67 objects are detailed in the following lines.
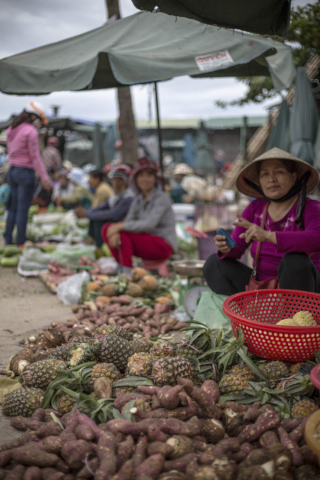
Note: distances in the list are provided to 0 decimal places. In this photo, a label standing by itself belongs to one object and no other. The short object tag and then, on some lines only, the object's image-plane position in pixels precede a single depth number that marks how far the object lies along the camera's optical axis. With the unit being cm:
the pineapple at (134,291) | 420
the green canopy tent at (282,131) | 557
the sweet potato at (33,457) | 158
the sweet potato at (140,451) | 155
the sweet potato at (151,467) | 148
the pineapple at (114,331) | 251
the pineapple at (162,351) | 223
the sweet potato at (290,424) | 176
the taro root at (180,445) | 158
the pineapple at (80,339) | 248
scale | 360
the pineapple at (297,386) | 193
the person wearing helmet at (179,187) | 1036
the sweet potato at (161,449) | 157
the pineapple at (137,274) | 447
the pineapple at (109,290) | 419
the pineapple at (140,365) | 208
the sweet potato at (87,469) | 153
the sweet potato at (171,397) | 177
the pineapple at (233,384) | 201
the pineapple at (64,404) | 200
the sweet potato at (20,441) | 167
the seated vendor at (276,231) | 265
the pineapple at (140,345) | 231
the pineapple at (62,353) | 234
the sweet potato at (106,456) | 146
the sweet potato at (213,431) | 172
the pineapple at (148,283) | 431
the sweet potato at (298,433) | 168
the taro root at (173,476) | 144
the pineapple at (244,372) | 210
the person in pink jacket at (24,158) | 645
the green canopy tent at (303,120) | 501
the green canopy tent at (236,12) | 222
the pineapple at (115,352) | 223
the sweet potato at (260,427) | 172
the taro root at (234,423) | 179
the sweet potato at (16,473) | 151
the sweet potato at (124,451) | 156
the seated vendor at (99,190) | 657
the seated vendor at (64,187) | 1073
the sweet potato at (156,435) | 164
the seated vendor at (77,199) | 1024
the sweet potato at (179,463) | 153
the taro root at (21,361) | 239
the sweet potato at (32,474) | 151
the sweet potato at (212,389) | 194
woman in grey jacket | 487
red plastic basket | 209
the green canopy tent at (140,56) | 379
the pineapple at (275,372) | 205
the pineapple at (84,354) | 224
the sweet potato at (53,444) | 164
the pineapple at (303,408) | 183
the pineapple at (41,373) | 214
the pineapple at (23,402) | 203
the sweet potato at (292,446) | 157
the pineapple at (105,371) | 211
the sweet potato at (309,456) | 154
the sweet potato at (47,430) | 176
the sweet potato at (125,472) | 145
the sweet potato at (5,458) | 160
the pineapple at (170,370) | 196
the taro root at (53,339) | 267
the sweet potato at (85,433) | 168
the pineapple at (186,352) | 224
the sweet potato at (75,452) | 158
